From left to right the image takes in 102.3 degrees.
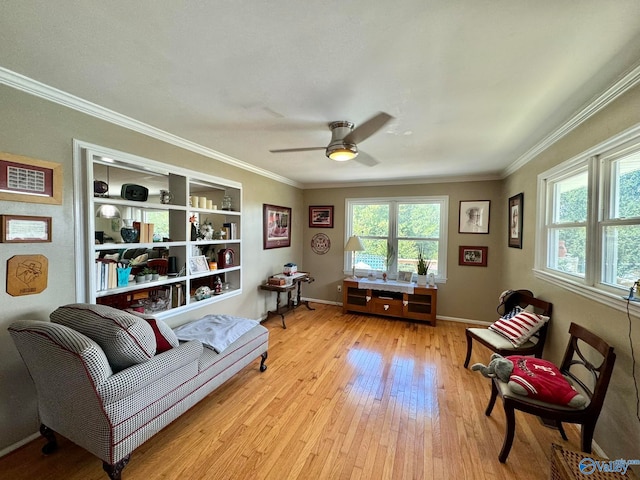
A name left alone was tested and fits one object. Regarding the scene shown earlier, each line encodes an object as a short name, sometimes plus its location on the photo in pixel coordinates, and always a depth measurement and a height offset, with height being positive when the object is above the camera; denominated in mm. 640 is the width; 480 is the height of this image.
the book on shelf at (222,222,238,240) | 3506 +56
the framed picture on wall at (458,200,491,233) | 4102 +310
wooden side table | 4004 -1026
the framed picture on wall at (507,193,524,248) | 3160 +201
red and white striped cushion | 2340 -856
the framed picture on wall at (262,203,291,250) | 4176 +125
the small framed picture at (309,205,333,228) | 5137 +362
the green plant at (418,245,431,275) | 4312 -508
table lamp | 4527 -190
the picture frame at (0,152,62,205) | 1610 +342
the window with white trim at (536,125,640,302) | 1613 +131
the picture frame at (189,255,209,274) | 2943 -368
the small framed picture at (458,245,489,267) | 4121 -331
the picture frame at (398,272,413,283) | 4422 -723
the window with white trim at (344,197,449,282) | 4438 +45
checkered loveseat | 1361 -832
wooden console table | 4168 -1098
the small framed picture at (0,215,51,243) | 1605 +17
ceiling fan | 2004 +775
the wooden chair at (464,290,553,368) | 2336 -1003
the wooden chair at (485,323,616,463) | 1515 -1029
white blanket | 2236 -925
